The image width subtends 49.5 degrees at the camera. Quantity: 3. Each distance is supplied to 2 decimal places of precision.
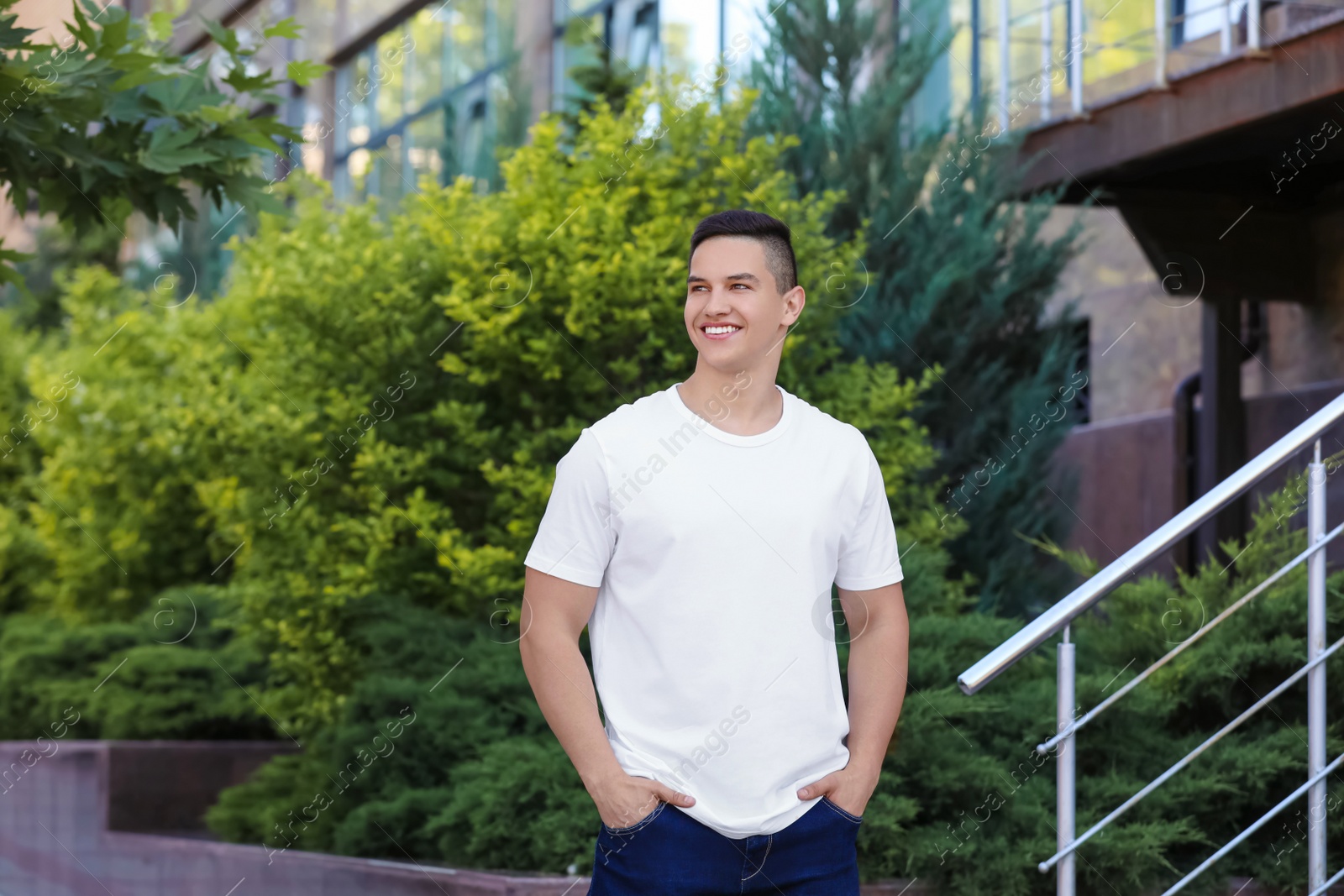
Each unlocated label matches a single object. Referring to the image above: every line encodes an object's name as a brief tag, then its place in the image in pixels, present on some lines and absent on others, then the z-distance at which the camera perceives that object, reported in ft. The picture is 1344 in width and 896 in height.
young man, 8.54
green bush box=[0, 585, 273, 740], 29.35
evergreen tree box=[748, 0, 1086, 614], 28.63
